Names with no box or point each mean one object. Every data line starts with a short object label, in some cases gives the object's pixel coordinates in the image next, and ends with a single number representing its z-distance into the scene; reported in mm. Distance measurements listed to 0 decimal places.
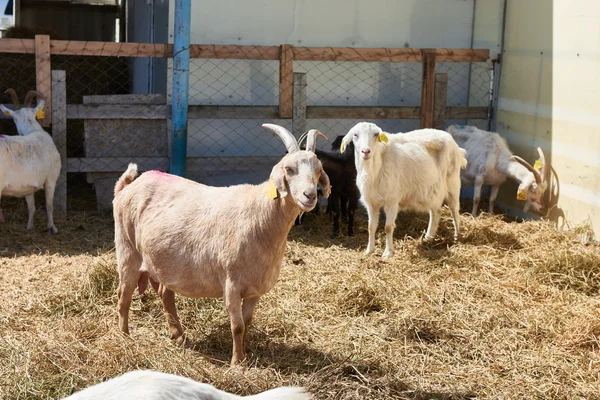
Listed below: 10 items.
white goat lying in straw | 2416
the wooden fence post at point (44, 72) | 8695
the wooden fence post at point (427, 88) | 9641
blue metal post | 8836
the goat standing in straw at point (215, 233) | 4789
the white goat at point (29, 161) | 8242
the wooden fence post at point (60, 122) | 8859
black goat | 8609
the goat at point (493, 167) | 8977
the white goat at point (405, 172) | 7793
